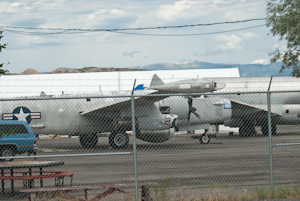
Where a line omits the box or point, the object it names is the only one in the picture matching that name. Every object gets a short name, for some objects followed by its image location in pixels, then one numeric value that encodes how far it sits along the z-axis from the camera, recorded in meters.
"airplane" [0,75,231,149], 37.81
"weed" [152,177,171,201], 15.95
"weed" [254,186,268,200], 16.56
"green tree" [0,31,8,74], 37.79
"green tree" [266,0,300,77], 29.13
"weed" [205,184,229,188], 19.23
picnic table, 16.76
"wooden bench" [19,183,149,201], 15.31
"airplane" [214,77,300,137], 54.19
